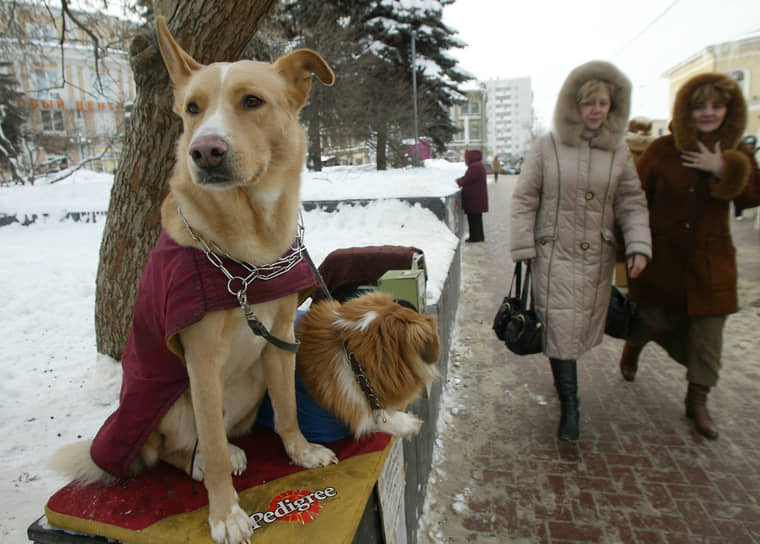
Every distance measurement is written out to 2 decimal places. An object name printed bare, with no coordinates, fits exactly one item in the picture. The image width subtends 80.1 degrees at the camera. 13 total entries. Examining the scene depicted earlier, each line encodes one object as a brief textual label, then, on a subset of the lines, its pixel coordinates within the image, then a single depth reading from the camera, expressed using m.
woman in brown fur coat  3.13
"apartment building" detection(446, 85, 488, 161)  70.51
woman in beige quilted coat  3.15
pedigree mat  1.43
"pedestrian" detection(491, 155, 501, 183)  38.96
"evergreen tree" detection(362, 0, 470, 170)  17.59
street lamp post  16.52
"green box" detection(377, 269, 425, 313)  2.72
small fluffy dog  1.86
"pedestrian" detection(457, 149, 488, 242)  11.24
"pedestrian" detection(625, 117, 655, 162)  5.55
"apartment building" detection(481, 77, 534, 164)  137.62
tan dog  1.40
